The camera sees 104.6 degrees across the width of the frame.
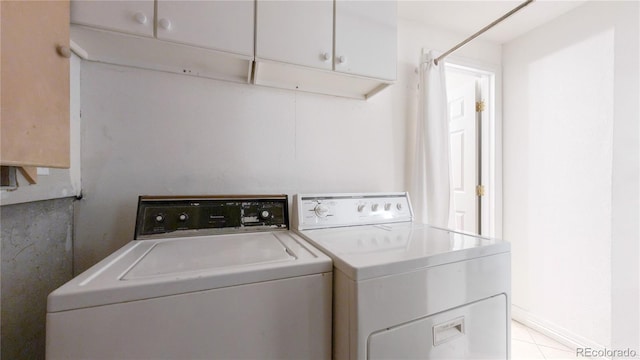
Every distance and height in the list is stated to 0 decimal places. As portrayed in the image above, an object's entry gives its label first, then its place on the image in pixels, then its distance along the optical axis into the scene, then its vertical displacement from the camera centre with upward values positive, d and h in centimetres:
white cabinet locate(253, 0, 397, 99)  115 +68
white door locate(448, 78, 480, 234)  227 +24
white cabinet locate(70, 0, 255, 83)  94 +59
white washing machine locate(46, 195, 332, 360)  58 -33
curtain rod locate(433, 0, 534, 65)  121 +87
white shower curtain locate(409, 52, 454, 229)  175 +18
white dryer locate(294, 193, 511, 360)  75 -39
